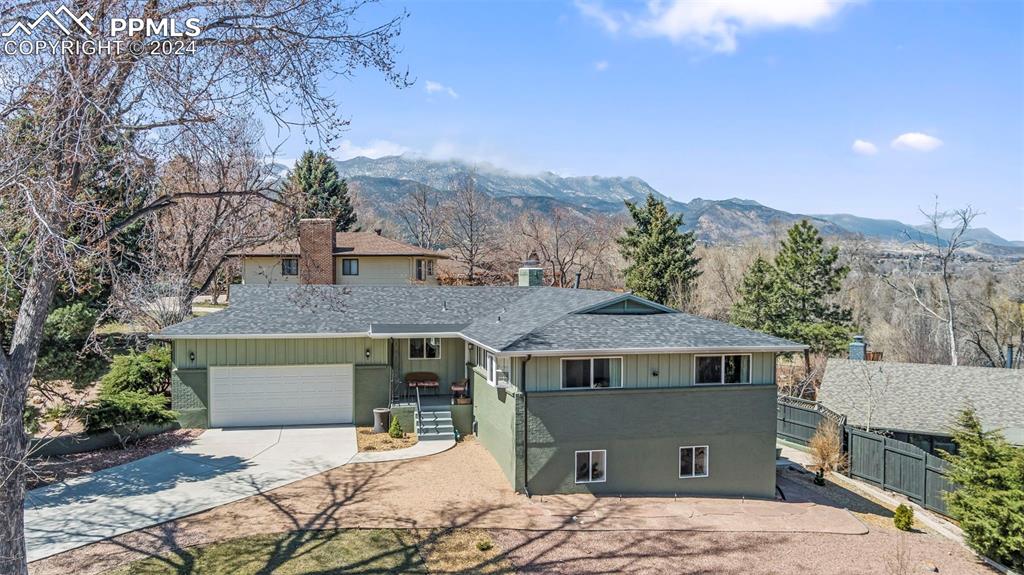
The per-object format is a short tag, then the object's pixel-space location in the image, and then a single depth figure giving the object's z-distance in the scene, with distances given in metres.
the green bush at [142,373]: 21.06
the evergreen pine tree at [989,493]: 14.64
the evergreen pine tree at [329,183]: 53.46
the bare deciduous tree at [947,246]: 36.75
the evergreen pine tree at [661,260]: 42.59
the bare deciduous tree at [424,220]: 68.06
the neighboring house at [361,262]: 35.62
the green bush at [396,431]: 20.20
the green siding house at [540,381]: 16.59
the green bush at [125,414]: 17.73
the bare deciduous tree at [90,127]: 7.46
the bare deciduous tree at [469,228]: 55.72
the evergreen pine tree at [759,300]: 39.31
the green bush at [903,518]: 16.59
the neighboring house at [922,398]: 23.75
